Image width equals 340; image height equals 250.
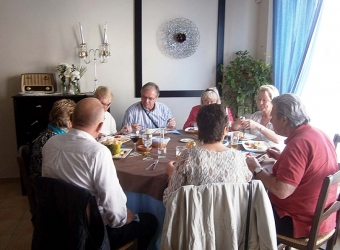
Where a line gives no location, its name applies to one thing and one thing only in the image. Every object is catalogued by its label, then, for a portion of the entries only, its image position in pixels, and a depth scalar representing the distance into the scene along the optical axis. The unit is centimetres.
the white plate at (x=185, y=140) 256
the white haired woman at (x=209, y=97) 312
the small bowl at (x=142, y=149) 225
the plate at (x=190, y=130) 288
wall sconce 368
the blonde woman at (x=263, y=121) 259
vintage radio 358
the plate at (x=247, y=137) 263
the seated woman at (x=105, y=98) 300
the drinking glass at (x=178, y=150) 206
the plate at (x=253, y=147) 225
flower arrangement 357
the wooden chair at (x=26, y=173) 173
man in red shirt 158
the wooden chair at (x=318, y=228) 149
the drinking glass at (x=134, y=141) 221
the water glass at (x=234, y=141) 229
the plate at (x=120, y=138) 256
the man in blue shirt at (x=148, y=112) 325
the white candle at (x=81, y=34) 366
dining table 179
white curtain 275
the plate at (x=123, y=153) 209
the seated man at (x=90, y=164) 147
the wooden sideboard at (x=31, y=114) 336
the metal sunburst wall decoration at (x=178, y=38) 389
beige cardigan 132
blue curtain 300
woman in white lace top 142
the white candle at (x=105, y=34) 374
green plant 369
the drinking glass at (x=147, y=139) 222
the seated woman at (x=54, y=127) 192
